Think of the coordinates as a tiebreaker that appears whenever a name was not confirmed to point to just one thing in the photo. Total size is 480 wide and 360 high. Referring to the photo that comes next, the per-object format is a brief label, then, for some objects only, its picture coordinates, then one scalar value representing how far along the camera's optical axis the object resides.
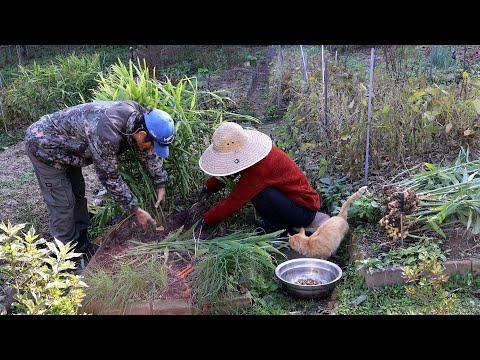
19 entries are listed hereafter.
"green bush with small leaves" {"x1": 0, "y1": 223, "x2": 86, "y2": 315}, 2.41
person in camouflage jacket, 3.58
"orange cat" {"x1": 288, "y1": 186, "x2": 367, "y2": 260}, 3.74
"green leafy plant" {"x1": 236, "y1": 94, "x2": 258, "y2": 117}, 6.72
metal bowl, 3.46
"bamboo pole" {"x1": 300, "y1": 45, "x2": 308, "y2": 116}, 5.97
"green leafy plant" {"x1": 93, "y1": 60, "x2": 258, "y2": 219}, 4.14
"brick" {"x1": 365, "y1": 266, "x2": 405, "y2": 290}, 3.39
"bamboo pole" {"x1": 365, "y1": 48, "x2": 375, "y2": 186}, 4.15
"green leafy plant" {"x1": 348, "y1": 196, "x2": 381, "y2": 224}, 3.86
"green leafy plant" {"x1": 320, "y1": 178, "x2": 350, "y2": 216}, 4.24
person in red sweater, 3.81
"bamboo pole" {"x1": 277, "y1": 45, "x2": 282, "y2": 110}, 7.18
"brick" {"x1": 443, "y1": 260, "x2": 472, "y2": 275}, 3.38
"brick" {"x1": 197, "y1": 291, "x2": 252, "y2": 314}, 3.28
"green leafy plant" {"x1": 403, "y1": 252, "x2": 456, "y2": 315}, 2.70
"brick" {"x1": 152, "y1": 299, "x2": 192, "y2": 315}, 3.24
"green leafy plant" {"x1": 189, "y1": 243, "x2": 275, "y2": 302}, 3.31
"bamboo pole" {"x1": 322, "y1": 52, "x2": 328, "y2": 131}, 4.79
